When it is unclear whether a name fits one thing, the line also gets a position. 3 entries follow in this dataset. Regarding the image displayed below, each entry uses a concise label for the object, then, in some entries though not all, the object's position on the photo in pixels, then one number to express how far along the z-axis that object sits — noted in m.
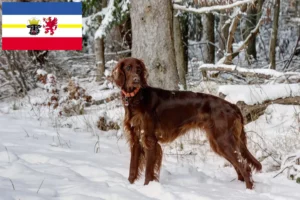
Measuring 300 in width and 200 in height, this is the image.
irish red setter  3.82
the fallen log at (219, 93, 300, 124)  5.39
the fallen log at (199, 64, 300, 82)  6.05
